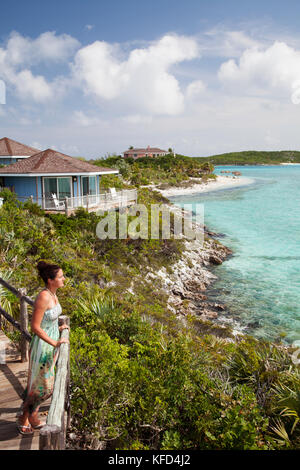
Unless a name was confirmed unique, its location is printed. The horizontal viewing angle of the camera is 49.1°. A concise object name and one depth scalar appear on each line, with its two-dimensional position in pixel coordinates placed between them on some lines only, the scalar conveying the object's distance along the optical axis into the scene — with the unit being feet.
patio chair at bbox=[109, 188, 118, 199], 77.00
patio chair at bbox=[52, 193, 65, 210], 65.29
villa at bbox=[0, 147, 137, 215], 69.31
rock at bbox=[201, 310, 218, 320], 47.39
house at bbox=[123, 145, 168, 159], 389.60
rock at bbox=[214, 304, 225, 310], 50.80
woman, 13.34
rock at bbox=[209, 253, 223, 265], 73.36
